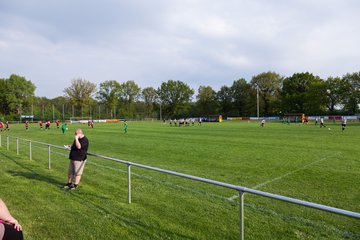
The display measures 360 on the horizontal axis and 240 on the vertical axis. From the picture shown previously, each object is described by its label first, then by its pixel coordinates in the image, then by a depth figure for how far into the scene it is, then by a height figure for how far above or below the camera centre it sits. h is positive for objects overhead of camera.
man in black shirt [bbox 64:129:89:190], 7.86 -1.23
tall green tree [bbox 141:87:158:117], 124.38 +7.53
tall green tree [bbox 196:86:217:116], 108.69 +4.96
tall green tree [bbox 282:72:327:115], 80.56 +5.75
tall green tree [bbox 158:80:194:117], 118.88 +7.84
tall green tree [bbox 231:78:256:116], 96.62 +5.71
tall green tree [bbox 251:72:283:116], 94.44 +8.88
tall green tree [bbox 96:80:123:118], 113.44 +8.20
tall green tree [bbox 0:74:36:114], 96.00 +7.10
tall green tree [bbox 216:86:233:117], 106.56 +5.54
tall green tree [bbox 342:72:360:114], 74.19 +5.47
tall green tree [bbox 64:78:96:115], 102.06 +7.34
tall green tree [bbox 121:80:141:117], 118.44 +8.48
